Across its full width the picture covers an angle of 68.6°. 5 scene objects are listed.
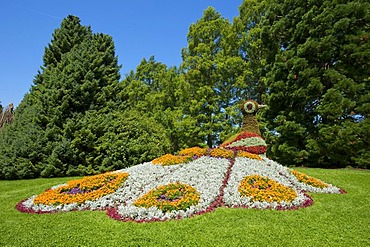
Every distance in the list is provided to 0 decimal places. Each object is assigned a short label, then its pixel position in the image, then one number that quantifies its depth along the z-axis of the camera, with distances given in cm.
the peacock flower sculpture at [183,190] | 535
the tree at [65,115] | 1069
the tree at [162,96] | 1898
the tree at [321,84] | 1450
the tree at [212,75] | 1839
